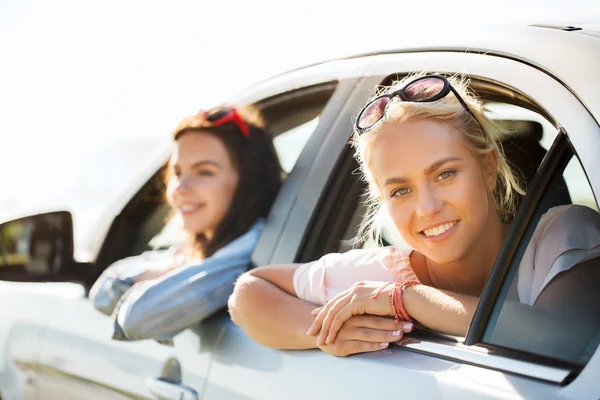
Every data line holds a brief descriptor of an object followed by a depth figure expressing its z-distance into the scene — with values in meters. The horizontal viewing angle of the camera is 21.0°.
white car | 1.67
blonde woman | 1.82
